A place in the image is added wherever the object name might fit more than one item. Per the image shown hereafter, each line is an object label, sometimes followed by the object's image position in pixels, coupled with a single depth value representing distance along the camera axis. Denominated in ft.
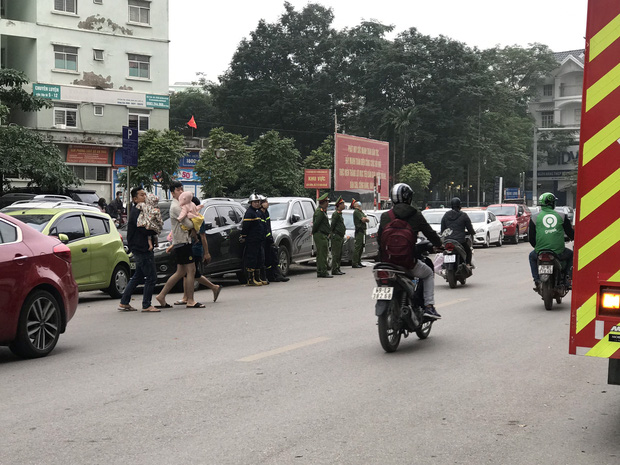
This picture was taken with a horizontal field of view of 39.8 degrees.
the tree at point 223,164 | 158.81
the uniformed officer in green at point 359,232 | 73.20
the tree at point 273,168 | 167.43
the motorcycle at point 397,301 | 29.04
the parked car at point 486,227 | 110.63
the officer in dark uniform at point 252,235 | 58.39
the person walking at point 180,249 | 42.73
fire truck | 17.29
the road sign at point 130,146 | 60.95
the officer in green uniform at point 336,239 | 68.18
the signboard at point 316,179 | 160.15
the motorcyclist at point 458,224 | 56.18
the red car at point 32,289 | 27.25
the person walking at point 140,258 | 41.65
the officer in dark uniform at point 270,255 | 59.88
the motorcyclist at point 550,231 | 41.75
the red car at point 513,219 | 121.70
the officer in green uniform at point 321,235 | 64.59
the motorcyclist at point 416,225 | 30.07
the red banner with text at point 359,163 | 160.25
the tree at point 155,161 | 129.49
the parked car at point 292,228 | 66.69
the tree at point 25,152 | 98.43
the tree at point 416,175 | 221.46
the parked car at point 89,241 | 46.26
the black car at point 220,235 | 56.80
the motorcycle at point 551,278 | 42.04
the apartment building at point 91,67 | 145.48
